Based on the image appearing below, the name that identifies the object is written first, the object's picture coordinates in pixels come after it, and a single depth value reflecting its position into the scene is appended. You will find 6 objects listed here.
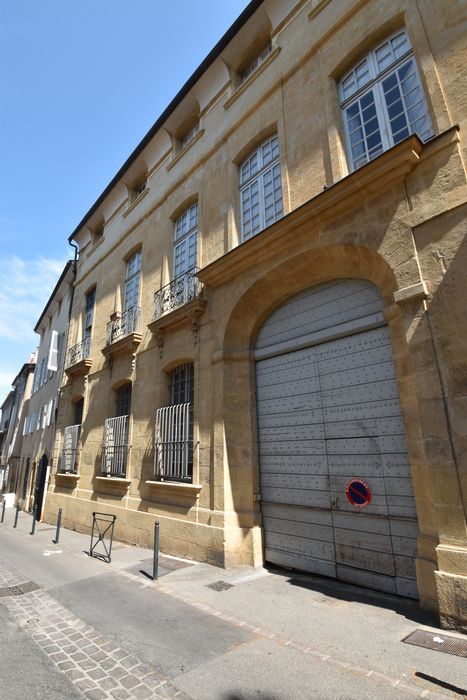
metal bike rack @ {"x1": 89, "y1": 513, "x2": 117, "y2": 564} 7.40
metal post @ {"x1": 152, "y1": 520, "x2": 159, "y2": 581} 5.83
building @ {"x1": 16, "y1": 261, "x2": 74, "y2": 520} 16.03
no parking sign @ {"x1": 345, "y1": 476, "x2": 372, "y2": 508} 5.07
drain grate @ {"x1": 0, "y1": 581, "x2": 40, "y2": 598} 5.57
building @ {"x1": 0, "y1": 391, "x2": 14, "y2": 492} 29.23
